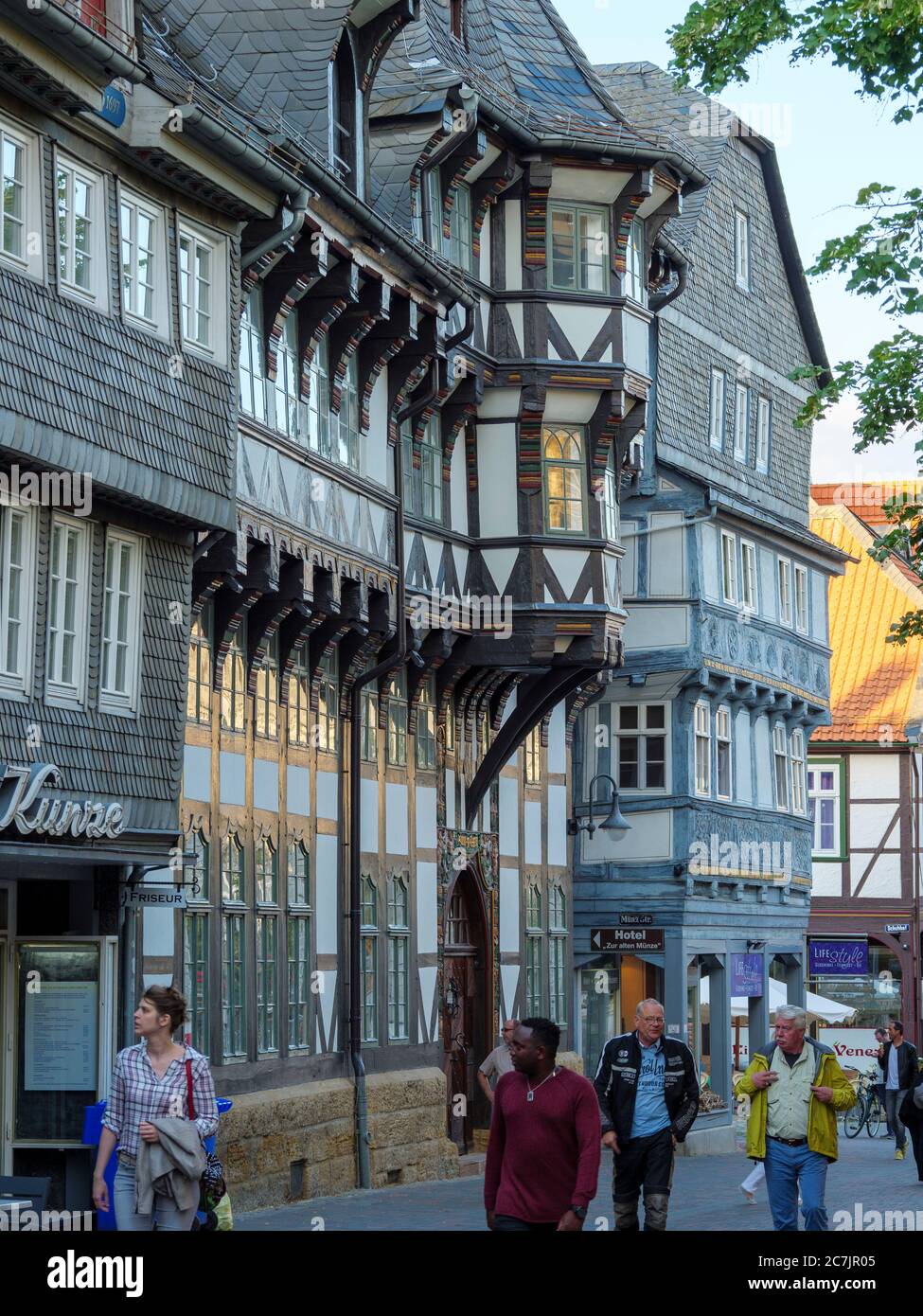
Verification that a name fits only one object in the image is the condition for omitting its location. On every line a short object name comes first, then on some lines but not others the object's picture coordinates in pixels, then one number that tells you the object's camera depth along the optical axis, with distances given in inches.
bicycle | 1737.3
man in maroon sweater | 473.7
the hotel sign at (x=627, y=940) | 1469.0
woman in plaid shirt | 497.4
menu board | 765.9
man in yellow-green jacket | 621.3
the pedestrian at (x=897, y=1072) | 1268.5
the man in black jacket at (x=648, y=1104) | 616.7
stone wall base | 919.0
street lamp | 1328.7
